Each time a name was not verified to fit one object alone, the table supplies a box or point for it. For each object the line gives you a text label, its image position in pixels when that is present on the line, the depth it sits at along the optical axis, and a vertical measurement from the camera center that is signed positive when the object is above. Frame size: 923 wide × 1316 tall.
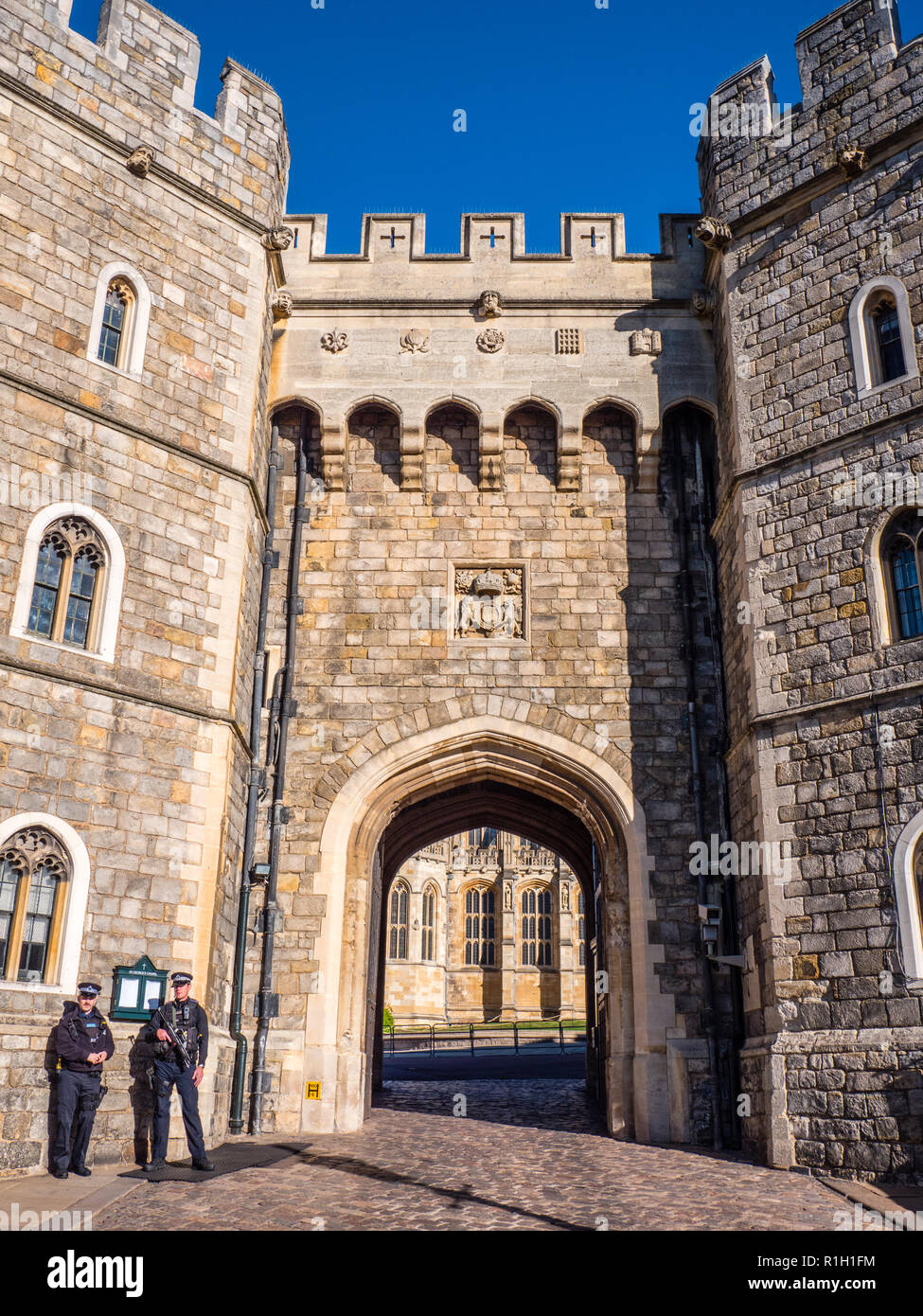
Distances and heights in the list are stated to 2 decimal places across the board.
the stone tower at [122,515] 8.73 +4.31
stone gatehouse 8.98 +4.15
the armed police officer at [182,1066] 8.18 -0.24
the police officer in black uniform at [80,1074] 7.91 -0.29
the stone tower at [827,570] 8.70 +3.98
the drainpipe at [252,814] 10.41 +2.04
